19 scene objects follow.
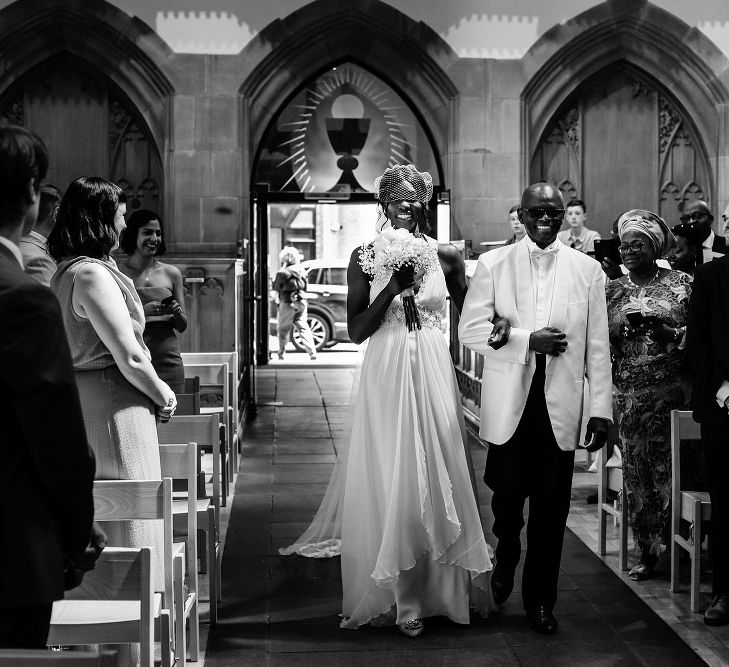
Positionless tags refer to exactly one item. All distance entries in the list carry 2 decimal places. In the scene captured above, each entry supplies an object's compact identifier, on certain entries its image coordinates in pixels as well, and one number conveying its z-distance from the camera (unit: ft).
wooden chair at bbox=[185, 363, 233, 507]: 21.06
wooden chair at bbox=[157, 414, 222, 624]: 14.61
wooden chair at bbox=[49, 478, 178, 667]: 10.37
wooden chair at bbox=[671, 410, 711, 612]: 14.93
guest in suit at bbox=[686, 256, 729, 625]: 13.97
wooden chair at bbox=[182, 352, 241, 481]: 24.85
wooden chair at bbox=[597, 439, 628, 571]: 17.13
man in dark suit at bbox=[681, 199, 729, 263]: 20.43
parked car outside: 54.80
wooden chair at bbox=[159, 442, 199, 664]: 12.83
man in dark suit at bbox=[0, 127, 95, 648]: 6.52
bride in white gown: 13.98
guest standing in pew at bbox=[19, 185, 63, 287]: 12.54
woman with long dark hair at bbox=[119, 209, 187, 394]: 20.26
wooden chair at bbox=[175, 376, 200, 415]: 19.47
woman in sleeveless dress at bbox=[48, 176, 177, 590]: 11.80
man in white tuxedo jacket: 13.64
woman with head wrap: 16.35
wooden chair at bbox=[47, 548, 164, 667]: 8.47
